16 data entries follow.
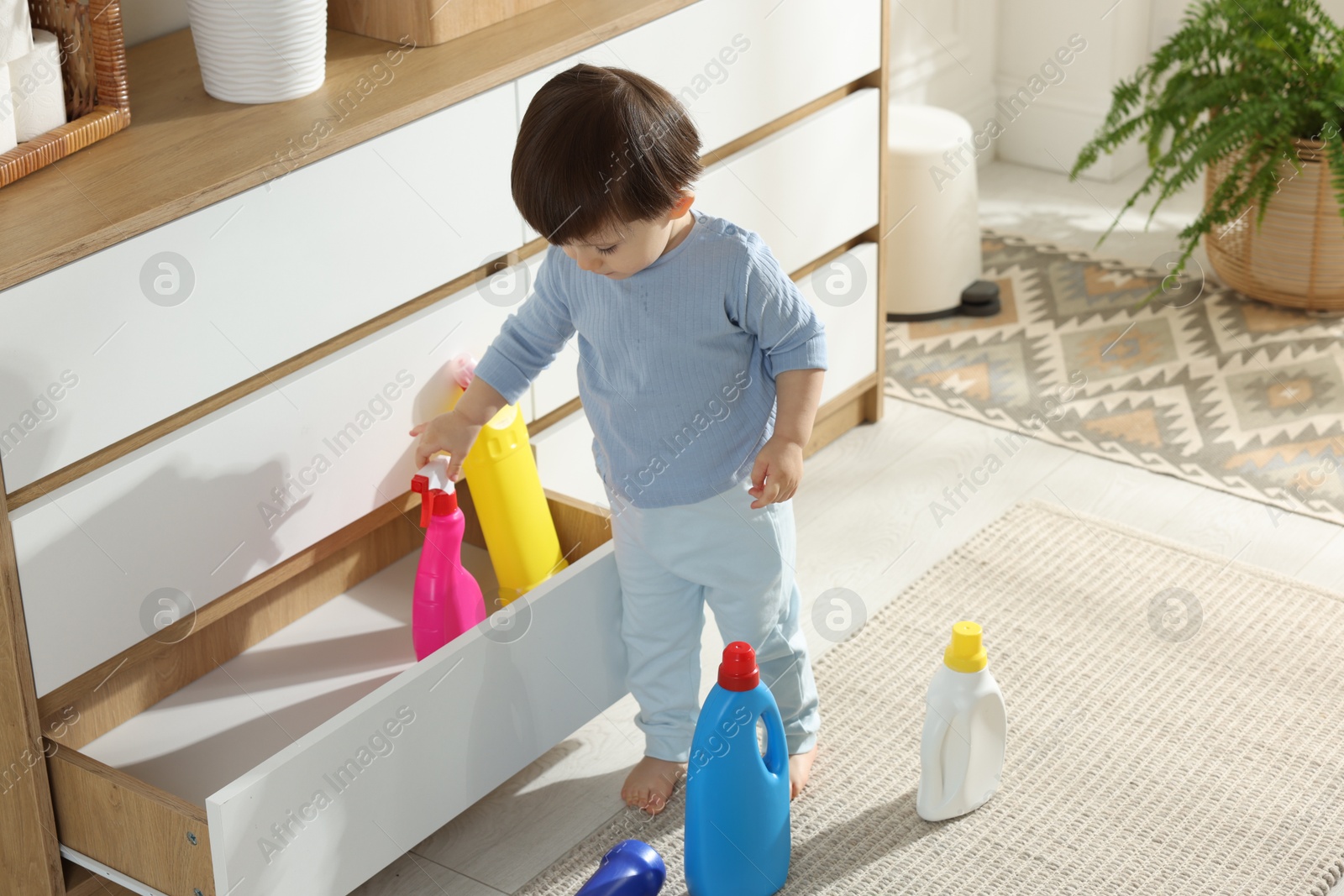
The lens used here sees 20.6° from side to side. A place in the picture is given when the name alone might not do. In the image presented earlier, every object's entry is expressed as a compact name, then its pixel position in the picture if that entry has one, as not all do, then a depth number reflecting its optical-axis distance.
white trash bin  3.81
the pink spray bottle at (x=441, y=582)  2.92
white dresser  2.70
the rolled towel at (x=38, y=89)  2.76
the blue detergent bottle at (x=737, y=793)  2.79
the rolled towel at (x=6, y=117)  2.73
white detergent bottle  2.88
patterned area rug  3.52
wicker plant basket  3.78
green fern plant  3.74
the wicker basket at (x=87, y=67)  2.79
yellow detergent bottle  2.98
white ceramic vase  2.86
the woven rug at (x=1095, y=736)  2.90
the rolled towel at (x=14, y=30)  2.71
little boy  2.70
